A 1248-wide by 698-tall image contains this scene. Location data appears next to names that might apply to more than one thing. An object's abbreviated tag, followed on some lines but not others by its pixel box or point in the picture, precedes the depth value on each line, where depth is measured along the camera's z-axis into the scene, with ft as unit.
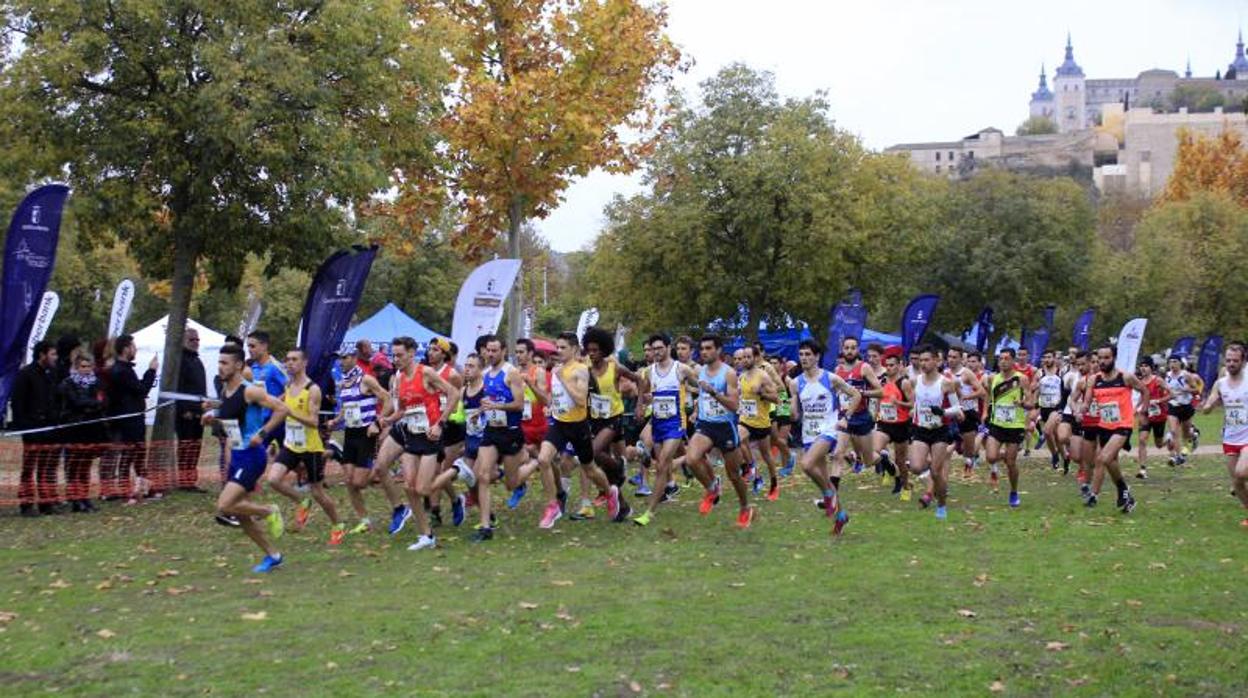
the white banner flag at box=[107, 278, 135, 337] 69.05
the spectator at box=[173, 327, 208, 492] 60.95
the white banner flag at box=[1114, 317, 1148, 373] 73.72
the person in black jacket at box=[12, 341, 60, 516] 52.42
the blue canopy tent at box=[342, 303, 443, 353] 112.37
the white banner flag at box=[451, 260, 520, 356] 59.52
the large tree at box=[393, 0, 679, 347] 80.02
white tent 112.33
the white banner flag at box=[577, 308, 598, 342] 104.06
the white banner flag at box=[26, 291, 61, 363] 69.92
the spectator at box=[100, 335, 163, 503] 56.34
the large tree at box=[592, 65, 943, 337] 125.18
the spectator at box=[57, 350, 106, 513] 53.62
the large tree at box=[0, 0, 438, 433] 57.82
